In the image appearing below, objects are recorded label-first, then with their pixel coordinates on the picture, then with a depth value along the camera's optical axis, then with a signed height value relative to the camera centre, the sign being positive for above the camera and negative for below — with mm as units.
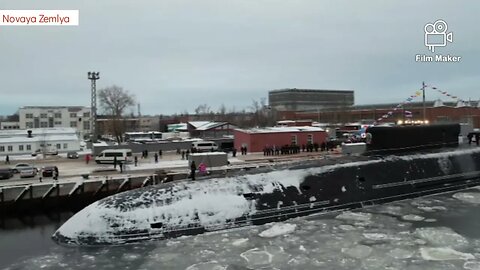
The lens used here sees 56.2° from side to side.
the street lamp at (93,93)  58188 +5027
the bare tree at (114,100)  74062 +5041
